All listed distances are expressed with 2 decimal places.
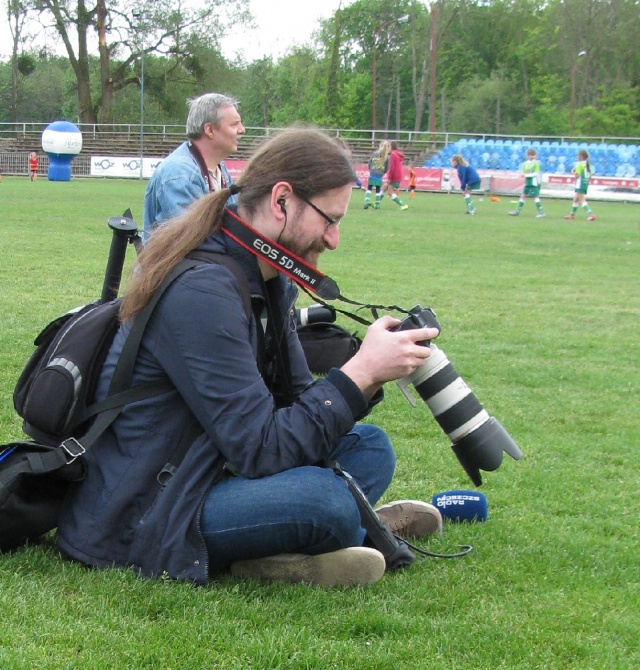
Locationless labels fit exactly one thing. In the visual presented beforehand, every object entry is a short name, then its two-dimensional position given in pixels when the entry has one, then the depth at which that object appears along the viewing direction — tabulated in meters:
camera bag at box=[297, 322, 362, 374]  5.73
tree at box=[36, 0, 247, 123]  52.78
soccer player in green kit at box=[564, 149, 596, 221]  24.05
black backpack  2.65
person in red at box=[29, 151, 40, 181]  37.31
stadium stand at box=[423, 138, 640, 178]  37.31
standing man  5.66
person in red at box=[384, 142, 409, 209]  24.89
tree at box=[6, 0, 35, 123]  51.56
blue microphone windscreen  3.67
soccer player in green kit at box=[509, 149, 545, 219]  24.06
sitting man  2.63
